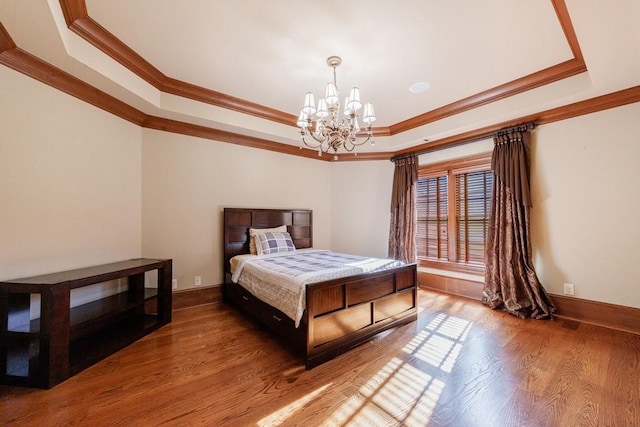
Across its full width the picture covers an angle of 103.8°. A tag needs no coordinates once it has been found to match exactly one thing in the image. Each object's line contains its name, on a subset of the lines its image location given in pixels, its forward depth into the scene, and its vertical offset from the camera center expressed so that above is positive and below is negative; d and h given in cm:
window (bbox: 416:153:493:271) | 368 +8
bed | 207 -92
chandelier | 233 +101
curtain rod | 312 +113
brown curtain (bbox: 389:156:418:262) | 429 +11
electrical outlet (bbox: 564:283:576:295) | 290 -84
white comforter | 216 -54
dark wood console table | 179 -85
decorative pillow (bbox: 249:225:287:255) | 363 -21
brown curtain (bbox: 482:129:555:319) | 304 -30
